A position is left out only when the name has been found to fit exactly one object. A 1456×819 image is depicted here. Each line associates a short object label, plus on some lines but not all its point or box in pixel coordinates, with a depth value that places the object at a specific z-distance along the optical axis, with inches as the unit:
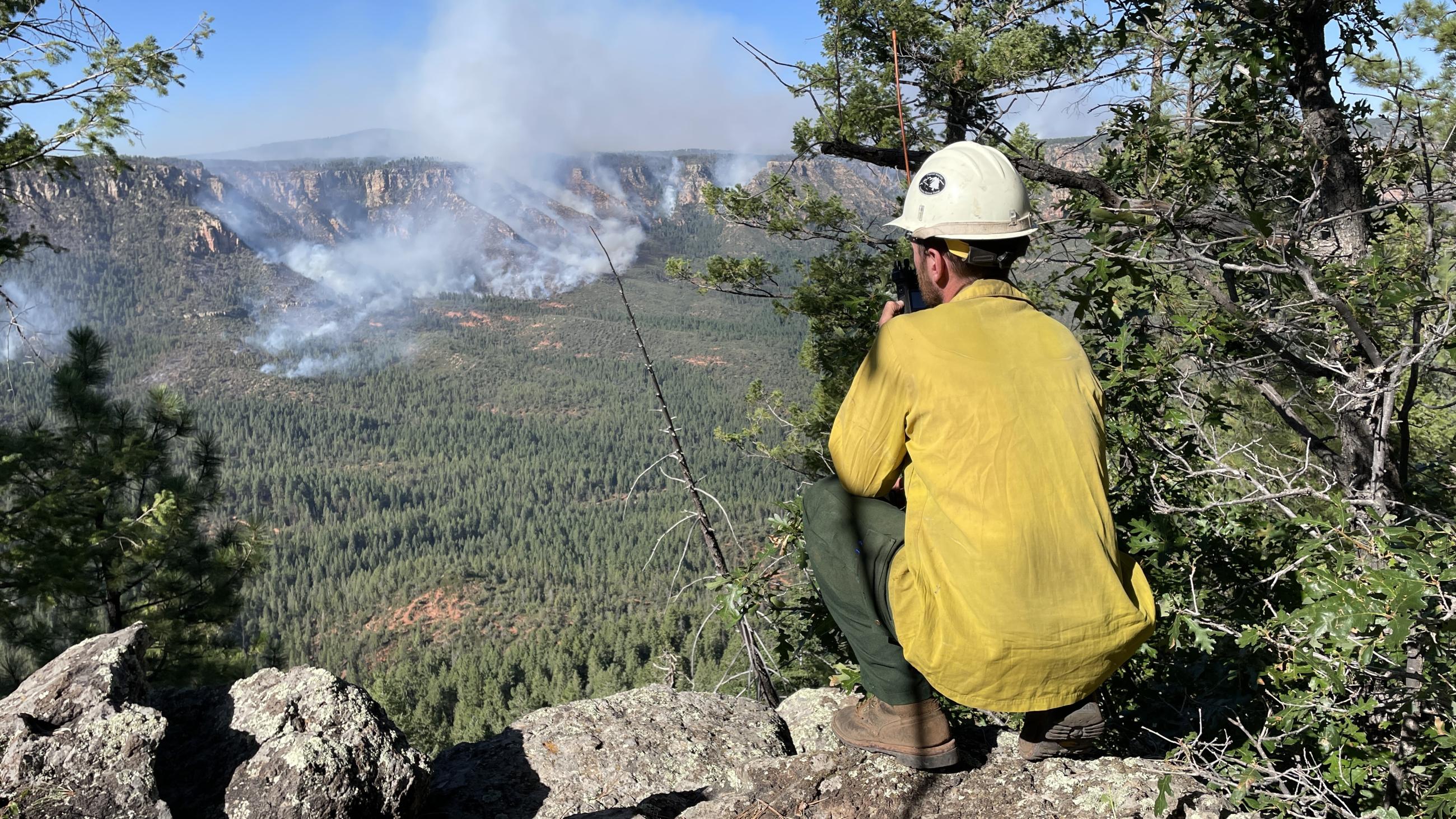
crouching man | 71.0
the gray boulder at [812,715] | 141.3
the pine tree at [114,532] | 349.1
